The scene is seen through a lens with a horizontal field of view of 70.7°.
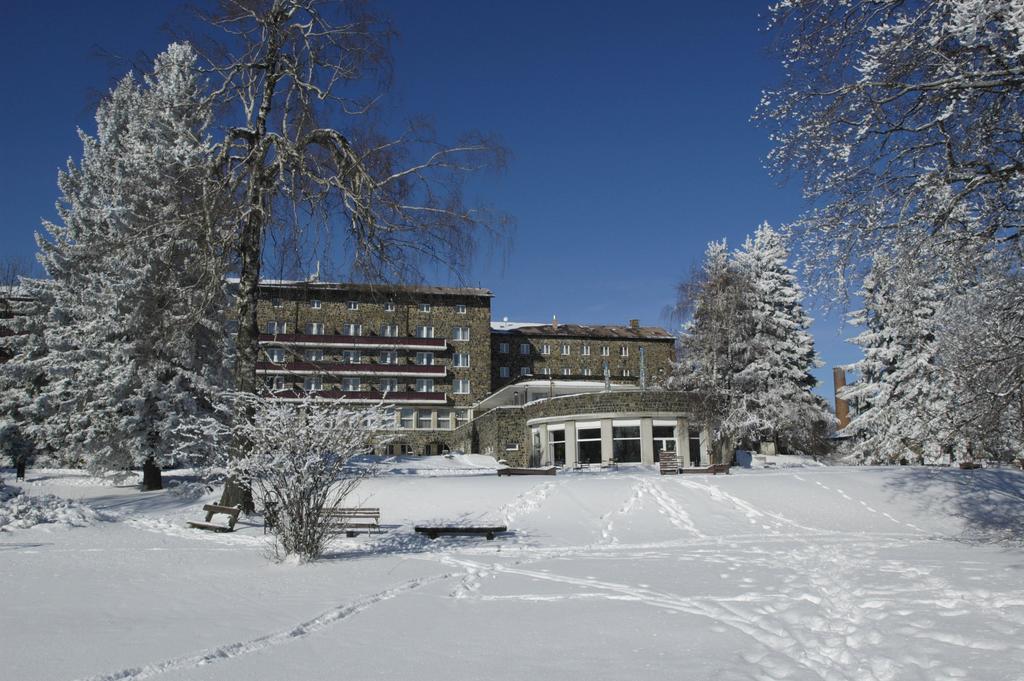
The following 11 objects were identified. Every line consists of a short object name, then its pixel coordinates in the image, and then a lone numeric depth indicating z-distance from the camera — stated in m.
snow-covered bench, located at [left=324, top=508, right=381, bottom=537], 13.88
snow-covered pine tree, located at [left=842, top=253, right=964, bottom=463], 30.81
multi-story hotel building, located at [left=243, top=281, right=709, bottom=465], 42.31
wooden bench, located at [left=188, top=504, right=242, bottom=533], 13.67
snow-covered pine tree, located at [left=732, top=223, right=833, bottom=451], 33.94
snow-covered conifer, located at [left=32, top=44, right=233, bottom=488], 20.03
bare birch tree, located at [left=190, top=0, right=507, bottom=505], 14.42
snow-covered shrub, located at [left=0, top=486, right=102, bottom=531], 12.35
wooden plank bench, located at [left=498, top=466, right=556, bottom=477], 26.20
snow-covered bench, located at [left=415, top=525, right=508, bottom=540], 14.23
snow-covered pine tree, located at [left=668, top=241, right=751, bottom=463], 34.59
